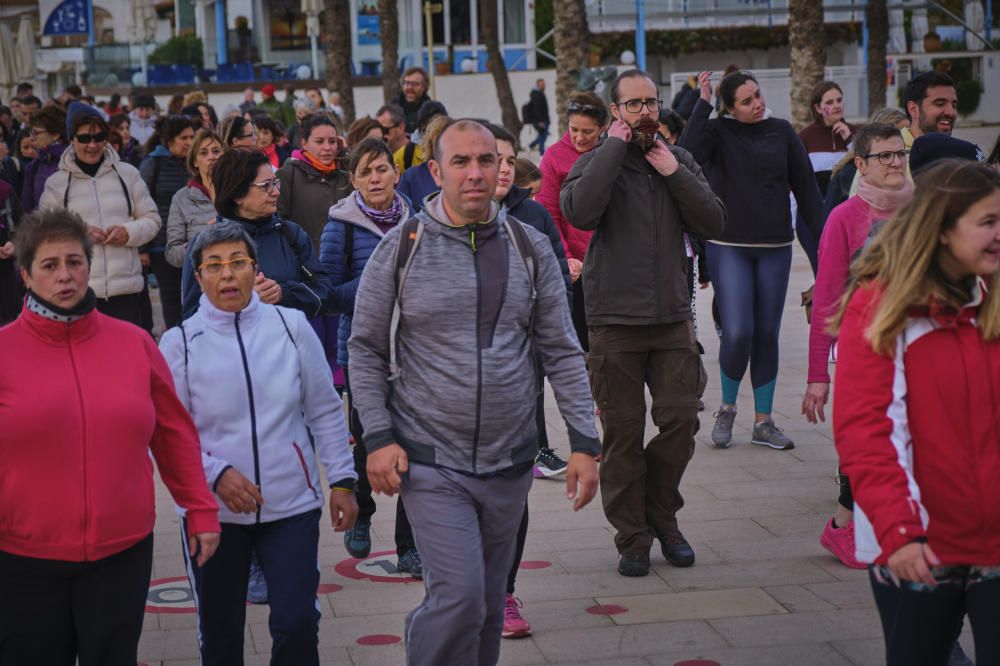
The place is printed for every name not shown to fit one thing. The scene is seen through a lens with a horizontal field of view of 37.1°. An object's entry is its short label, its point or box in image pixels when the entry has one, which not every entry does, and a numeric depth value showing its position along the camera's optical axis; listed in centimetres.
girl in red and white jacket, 379
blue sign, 3017
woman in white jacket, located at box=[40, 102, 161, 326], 938
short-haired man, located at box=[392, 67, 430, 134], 1525
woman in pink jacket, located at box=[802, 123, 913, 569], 642
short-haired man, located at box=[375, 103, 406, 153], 1169
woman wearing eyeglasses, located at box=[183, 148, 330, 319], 630
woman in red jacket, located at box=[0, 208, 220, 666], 427
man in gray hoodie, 472
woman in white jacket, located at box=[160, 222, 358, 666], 479
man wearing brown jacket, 660
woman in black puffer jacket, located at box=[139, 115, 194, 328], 1086
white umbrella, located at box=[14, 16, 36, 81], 2958
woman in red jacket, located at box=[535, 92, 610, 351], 831
